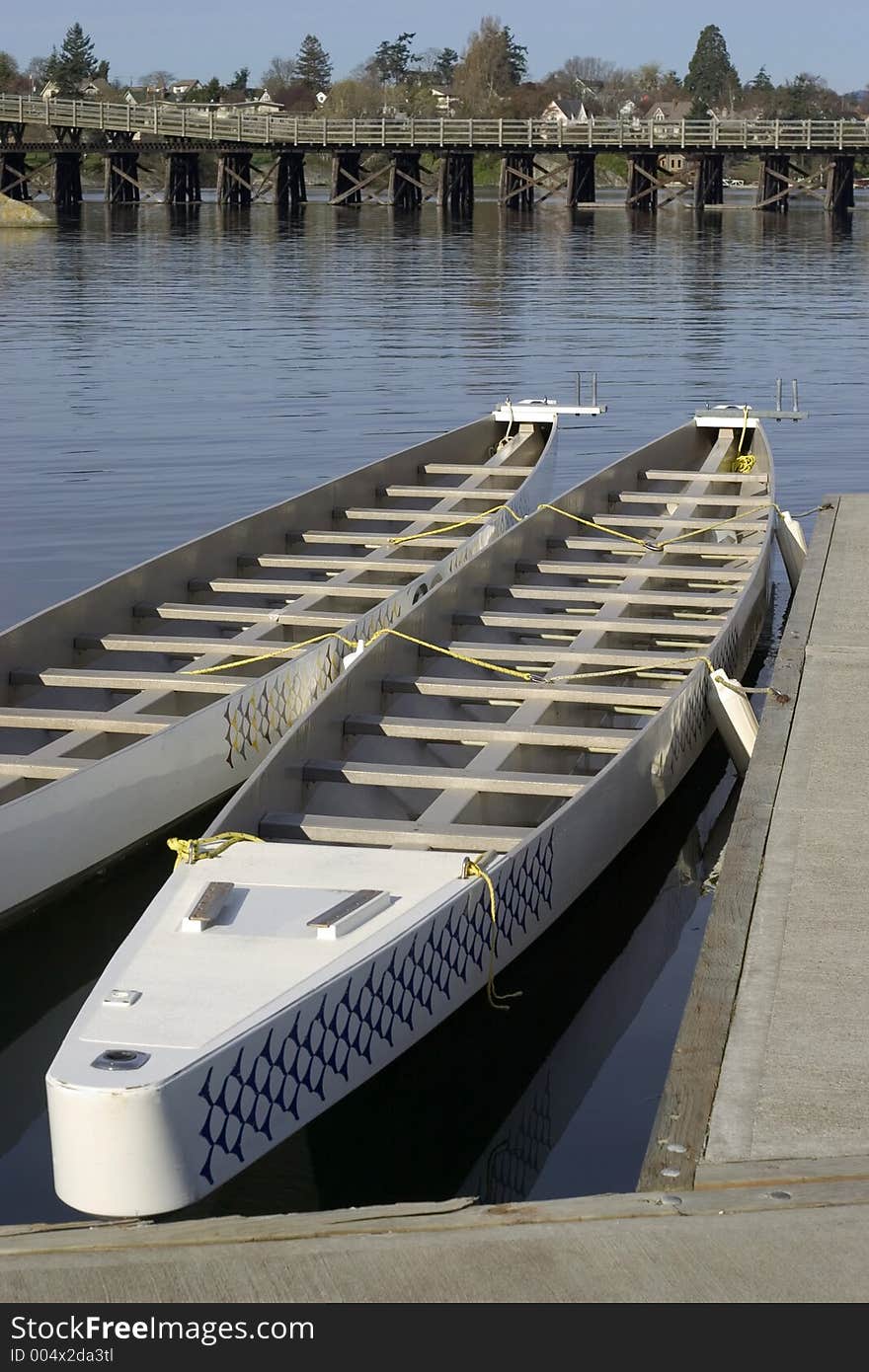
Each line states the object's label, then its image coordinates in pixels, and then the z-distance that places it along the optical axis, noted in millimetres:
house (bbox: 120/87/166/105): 130488
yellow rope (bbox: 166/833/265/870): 6977
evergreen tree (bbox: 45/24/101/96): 141000
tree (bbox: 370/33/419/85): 195375
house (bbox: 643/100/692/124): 182375
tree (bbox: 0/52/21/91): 136188
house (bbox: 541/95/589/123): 170588
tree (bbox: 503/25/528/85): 176000
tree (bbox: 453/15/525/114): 171125
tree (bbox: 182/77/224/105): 152625
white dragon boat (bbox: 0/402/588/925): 8320
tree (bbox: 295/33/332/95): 195375
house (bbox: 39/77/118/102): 131000
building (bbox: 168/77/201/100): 157250
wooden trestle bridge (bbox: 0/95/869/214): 76625
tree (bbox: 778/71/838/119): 161000
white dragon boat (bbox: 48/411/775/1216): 5316
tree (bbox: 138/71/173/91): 176750
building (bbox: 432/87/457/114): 148375
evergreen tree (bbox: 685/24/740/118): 166875
